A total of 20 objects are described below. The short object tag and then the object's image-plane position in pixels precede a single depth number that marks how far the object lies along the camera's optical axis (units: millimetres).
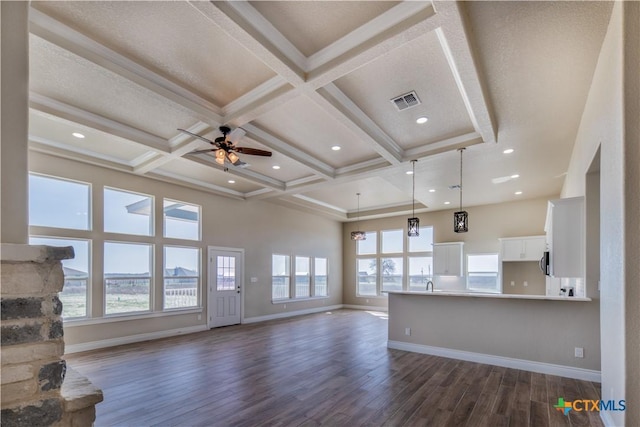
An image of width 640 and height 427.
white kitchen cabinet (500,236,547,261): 7935
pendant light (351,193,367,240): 9047
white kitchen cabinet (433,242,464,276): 9125
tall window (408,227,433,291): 10062
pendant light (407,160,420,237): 5789
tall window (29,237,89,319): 5355
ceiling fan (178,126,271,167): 4156
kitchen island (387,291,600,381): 4160
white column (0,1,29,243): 1323
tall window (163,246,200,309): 6812
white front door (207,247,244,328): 7578
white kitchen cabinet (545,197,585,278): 3973
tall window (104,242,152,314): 5898
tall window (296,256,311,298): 10008
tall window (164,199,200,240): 6965
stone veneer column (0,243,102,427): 1204
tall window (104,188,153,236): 6042
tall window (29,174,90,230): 5154
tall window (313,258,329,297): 10688
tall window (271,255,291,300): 9227
